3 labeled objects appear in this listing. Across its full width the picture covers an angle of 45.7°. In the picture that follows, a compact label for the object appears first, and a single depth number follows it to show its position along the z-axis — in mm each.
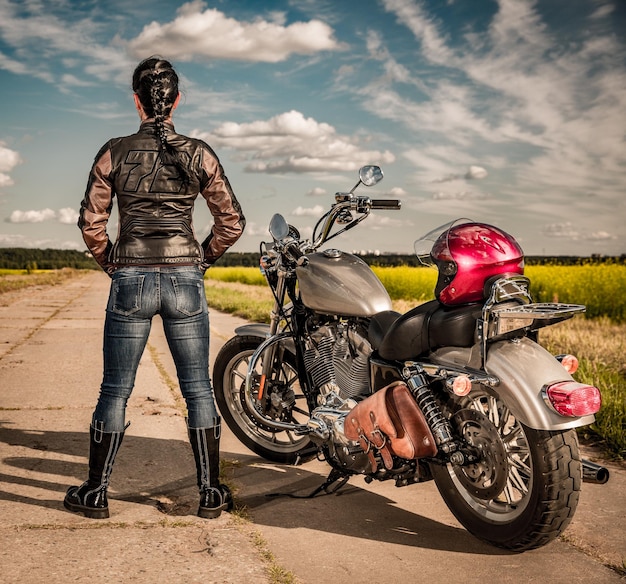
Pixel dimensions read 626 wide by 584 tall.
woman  3588
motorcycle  2896
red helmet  3084
